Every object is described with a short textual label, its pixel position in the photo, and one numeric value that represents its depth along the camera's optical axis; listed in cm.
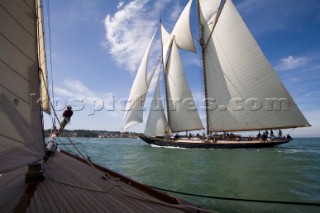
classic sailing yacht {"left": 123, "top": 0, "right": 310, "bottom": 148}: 2545
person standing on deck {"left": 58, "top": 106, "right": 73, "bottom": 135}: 809
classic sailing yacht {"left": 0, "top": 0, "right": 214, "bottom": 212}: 326
